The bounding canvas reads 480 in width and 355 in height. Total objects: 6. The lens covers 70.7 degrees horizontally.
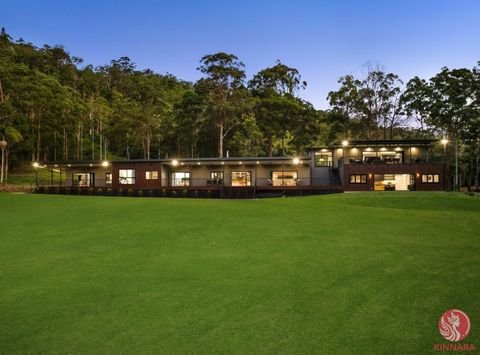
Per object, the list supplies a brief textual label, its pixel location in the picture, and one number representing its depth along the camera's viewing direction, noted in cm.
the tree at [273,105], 4747
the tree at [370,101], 4578
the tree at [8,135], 3632
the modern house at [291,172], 2911
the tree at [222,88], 4544
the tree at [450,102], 3819
